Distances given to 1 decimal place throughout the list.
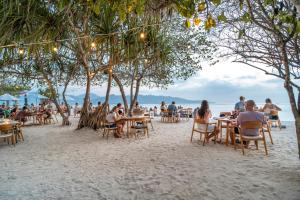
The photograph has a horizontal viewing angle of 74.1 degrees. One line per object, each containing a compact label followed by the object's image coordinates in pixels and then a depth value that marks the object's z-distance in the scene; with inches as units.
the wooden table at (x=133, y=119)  237.6
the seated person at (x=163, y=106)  447.3
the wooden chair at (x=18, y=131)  235.4
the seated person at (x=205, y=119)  203.8
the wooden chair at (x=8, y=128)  203.0
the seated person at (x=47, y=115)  427.1
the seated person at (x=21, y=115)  358.5
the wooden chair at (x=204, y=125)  200.4
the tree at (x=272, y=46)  89.2
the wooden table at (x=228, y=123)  194.5
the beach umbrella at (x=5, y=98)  563.2
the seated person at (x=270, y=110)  290.3
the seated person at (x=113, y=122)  248.8
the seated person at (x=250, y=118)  168.0
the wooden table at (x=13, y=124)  205.4
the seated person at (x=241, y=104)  281.1
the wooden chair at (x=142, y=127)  243.4
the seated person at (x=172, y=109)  407.9
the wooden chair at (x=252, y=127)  160.4
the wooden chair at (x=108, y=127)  244.2
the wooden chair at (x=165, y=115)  413.8
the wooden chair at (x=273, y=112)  289.8
